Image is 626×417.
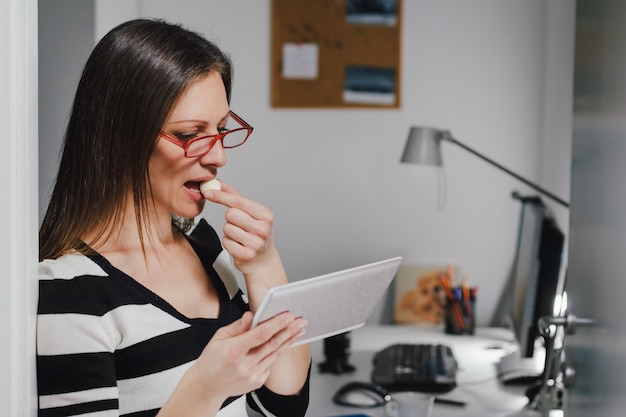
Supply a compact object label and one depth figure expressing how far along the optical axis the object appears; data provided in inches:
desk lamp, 84.7
